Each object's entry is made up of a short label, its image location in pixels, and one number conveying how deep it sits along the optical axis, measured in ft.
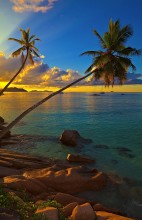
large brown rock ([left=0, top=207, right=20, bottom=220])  18.45
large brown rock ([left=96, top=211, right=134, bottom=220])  25.14
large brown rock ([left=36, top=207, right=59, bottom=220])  21.50
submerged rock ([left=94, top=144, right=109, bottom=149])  66.43
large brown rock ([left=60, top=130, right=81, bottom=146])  66.77
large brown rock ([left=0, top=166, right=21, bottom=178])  38.21
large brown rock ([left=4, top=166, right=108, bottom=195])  32.32
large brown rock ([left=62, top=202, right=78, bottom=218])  24.74
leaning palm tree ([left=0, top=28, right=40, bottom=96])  62.71
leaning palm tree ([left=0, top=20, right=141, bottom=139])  46.82
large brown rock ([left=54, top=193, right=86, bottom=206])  29.82
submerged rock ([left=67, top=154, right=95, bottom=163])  51.03
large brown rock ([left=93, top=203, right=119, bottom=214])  30.23
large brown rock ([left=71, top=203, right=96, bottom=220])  23.75
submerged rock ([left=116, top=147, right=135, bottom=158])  58.41
